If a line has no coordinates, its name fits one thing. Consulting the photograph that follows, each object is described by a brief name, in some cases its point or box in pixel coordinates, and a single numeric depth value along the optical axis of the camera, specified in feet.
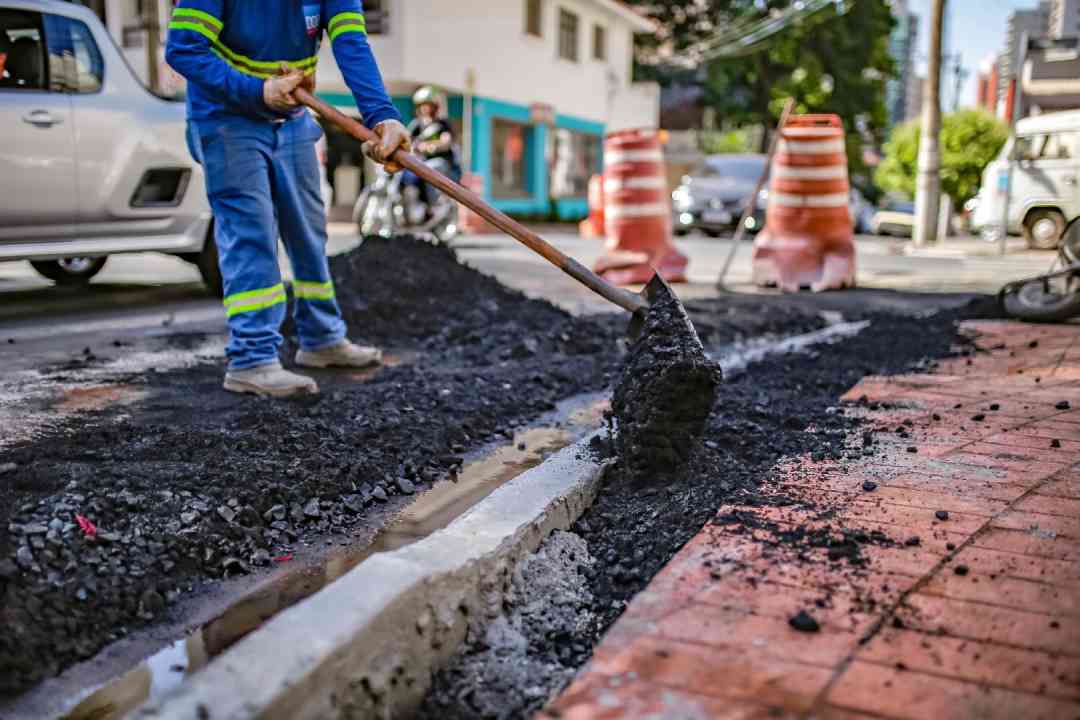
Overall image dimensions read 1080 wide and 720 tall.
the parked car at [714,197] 62.95
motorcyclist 38.75
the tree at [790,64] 114.01
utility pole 53.83
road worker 12.87
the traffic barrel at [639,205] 29.84
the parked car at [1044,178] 51.21
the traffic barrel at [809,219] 28.96
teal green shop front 79.10
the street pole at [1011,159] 45.95
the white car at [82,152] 19.63
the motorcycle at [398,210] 38.50
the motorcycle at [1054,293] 19.06
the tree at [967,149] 90.63
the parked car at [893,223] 82.48
